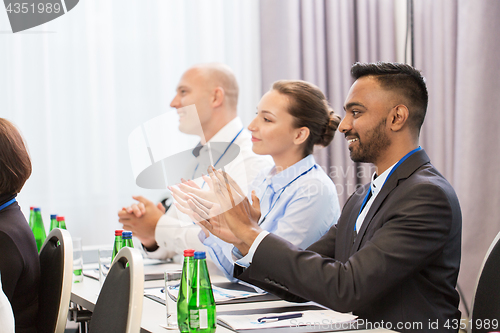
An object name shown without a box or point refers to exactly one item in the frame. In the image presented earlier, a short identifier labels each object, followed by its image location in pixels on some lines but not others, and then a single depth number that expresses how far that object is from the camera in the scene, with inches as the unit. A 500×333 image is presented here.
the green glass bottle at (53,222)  183.5
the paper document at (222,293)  154.6
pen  143.4
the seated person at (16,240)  151.5
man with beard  143.7
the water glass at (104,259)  160.6
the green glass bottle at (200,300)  135.6
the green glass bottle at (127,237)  153.0
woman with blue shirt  170.1
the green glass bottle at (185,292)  137.1
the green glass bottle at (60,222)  175.5
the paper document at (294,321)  141.4
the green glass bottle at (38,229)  186.5
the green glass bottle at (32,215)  187.4
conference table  142.0
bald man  177.3
